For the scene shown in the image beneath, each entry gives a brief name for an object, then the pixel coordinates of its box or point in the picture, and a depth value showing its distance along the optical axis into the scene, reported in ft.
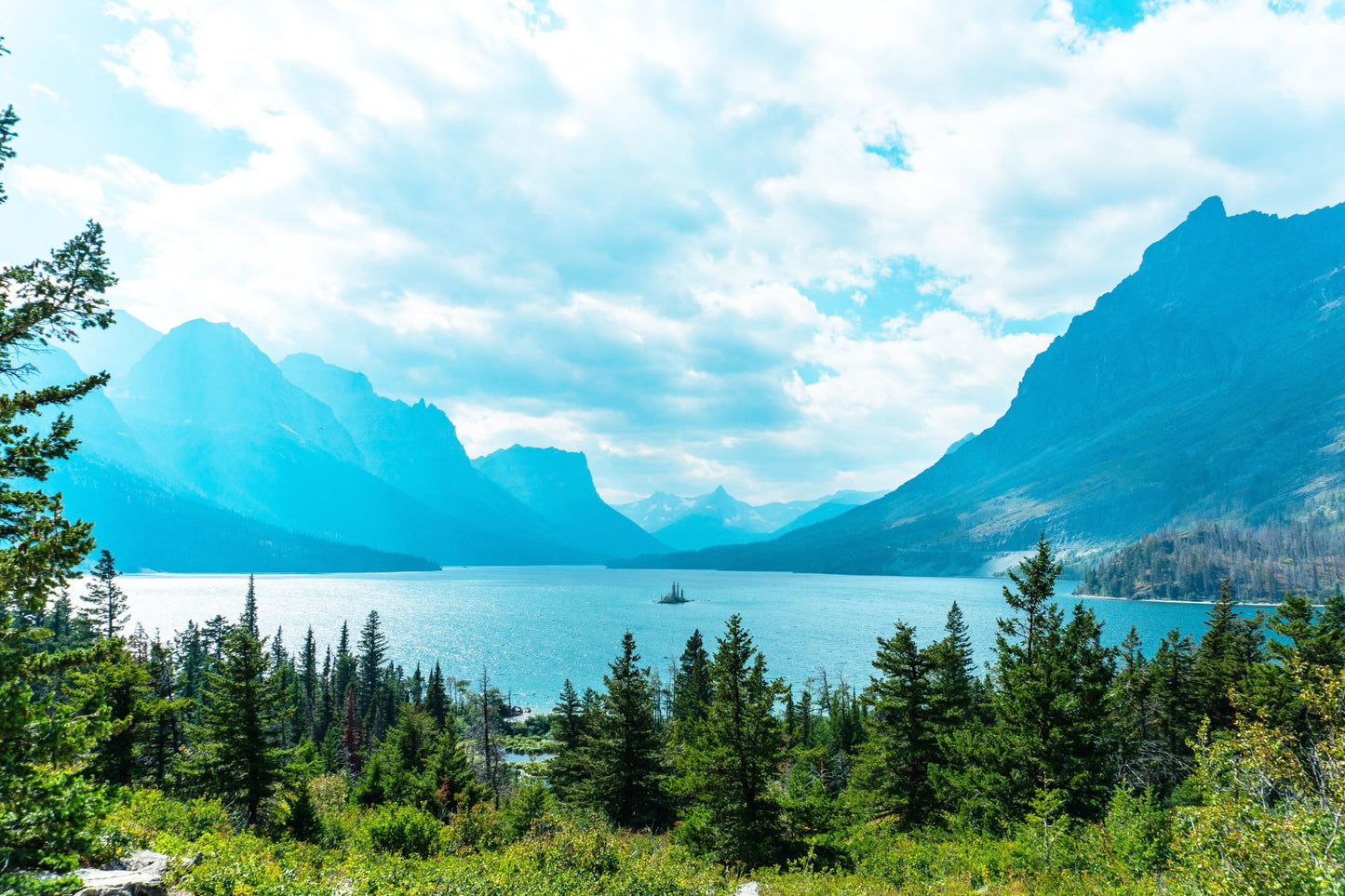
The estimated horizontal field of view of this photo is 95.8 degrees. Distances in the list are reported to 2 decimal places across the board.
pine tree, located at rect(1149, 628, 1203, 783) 126.11
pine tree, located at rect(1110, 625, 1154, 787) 96.61
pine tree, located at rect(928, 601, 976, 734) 95.04
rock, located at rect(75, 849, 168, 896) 33.06
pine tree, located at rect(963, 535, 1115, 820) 78.28
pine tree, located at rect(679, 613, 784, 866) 79.87
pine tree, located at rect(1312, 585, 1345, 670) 95.25
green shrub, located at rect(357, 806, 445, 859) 76.23
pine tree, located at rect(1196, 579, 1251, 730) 119.24
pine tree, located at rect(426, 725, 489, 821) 119.34
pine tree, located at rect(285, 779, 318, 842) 88.89
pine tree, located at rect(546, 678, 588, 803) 120.88
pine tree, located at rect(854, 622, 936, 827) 94.58
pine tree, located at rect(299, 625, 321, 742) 263.62
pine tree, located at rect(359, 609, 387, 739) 256.93
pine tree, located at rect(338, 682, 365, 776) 221.46
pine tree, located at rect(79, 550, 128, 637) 169.99
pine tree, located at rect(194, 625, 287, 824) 92.17
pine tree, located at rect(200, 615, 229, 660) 267.39
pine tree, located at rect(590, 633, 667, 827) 113.09
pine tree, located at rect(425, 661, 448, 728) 245.04
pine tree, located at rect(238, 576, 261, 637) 242.78
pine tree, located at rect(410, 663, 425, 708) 285.23
